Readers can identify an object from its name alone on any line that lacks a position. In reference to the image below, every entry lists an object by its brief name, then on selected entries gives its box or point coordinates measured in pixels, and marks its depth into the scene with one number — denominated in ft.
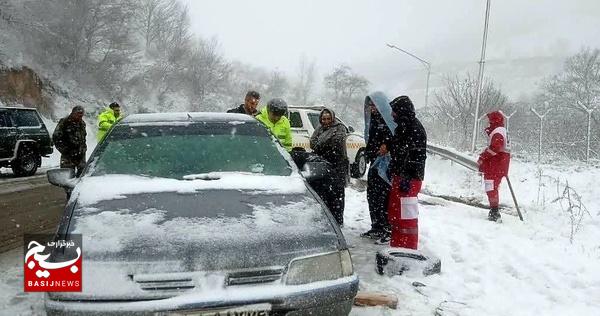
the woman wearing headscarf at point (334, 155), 19.86
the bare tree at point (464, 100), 80.86
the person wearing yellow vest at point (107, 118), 28.70
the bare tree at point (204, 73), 164.76
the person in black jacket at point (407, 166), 15.87
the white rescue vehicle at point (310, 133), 37.73
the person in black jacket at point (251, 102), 20.67
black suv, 41.63
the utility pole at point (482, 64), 56.35
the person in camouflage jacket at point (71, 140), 26.00
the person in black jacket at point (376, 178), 19.25
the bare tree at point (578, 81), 157.69
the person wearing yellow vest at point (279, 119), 19.07
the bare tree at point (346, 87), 299.99
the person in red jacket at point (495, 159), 23.73
